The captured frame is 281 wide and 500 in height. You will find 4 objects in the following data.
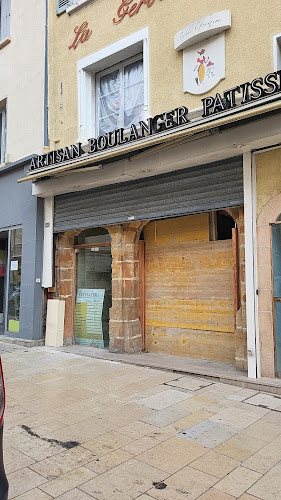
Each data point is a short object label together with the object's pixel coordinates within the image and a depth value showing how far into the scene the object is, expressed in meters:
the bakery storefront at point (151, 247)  6.36
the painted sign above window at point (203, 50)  6.35
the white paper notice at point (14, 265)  9.73
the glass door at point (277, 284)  5.55
